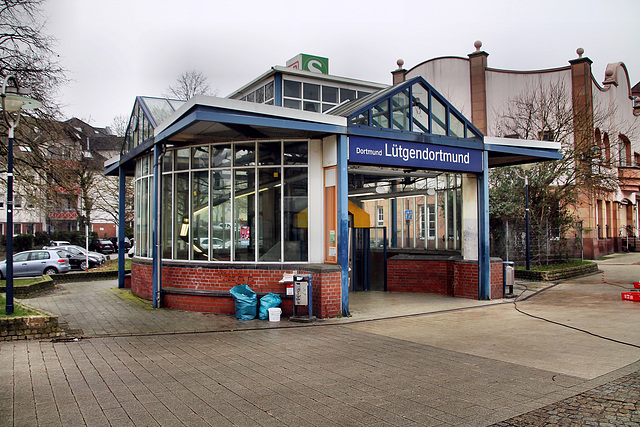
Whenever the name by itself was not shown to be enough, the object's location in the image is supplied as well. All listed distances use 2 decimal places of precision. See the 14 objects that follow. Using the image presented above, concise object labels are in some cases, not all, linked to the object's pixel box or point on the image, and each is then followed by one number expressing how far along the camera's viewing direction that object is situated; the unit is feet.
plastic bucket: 34.58
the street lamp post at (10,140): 30.50
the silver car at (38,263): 75.56
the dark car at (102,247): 141.18
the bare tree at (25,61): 51.55
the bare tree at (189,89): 120.26
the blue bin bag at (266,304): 35.32
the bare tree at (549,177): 67.51
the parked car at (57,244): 125.50
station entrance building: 36.22
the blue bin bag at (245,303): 35.14
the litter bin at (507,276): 45.65
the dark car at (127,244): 144.36
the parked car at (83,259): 93.25
